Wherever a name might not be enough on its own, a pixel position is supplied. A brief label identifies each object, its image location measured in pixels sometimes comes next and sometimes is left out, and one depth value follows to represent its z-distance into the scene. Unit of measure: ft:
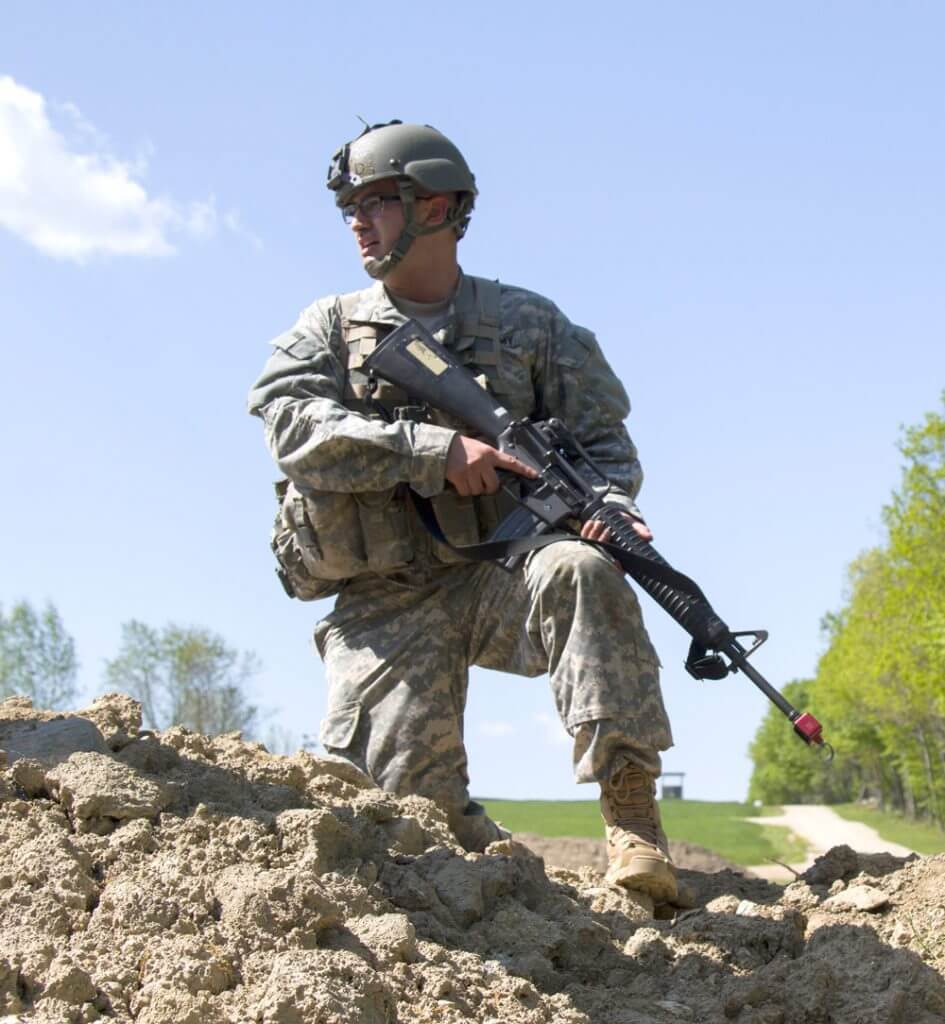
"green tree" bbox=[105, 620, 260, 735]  119.85
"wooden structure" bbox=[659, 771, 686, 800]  208.13
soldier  17.83
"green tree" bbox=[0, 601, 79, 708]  115.75
